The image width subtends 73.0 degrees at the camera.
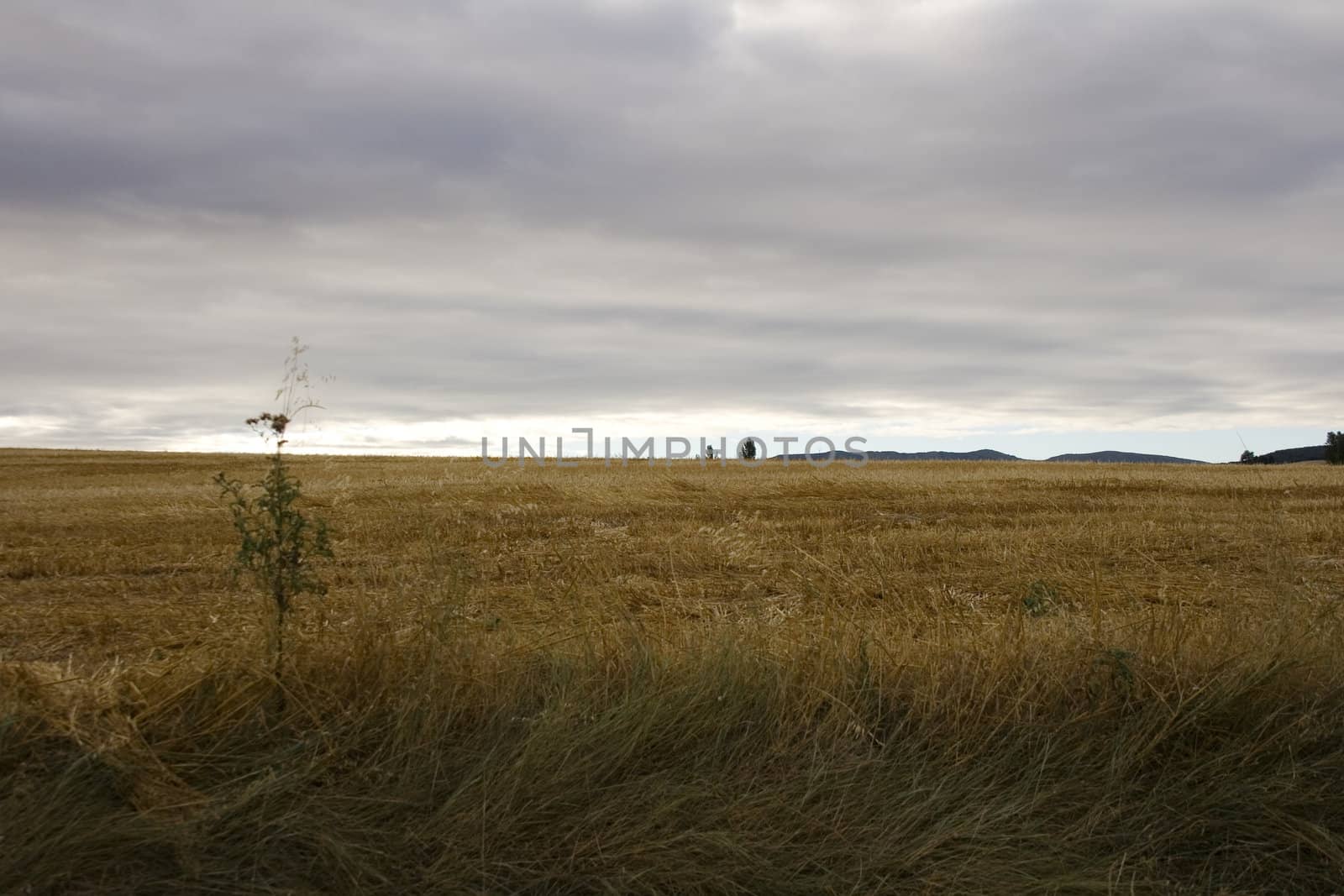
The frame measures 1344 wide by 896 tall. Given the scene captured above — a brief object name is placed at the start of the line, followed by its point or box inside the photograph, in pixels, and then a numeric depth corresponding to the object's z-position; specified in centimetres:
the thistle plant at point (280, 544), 375
